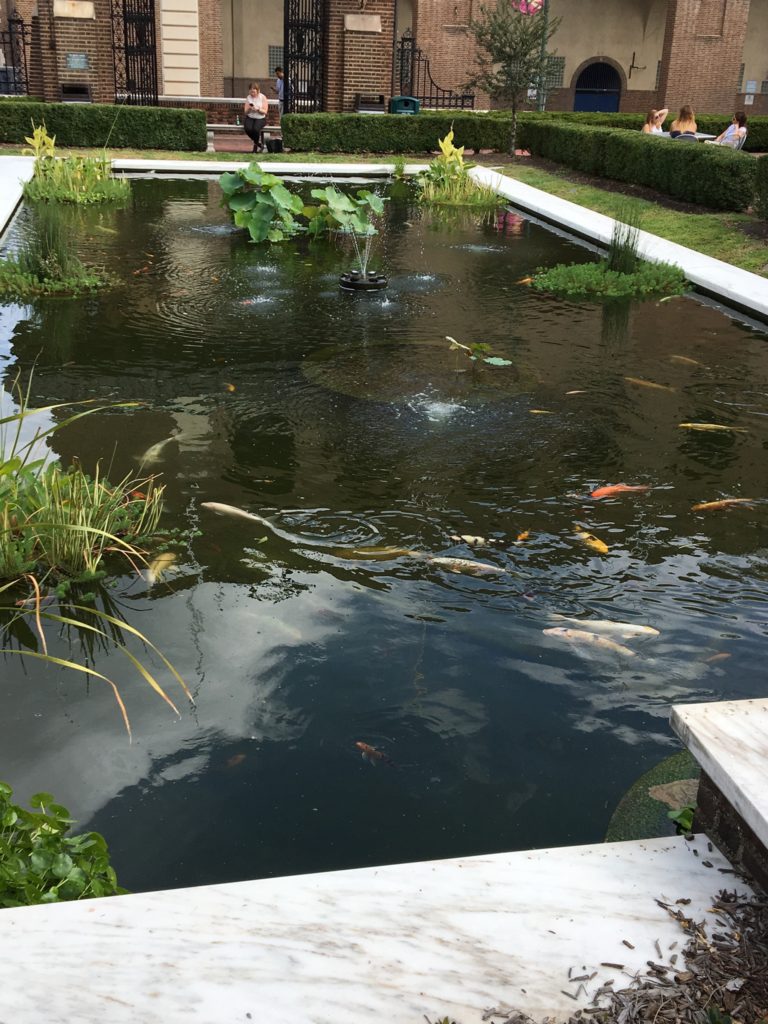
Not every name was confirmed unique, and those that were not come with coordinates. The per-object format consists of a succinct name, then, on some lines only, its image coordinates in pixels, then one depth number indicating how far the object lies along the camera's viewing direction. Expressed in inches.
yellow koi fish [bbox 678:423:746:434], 223.2
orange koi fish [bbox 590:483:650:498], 187.4
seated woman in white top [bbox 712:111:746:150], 724.7
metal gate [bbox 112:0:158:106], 924.0
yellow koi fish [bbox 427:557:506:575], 156.8
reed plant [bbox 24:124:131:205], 500.6
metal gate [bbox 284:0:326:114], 895.1
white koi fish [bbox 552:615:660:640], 141.1
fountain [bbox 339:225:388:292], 343.6
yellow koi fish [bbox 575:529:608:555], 165.6
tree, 841.5
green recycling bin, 907.4
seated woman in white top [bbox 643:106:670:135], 765.3
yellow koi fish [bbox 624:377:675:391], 248.7
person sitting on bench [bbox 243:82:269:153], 807.7
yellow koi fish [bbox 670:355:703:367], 269.9
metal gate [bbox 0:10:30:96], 995.9
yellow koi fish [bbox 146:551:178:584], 154.0
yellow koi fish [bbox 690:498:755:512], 183.0
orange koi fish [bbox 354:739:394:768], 116.3
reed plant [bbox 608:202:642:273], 362.9
